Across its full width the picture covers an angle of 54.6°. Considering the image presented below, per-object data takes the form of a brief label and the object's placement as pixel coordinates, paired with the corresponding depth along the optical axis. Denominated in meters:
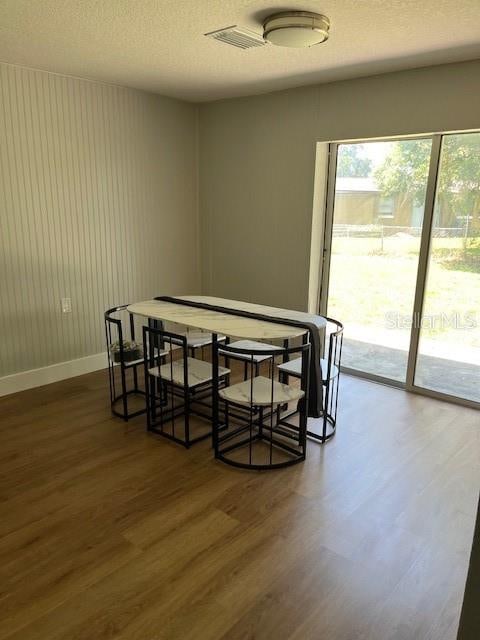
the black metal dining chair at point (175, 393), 2.95
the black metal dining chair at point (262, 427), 2.66
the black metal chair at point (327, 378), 3.04
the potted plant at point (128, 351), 3.37
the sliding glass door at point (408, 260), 3.46
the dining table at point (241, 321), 2.77
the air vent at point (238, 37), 2.63
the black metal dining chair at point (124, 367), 3.32
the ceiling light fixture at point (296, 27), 2.38
